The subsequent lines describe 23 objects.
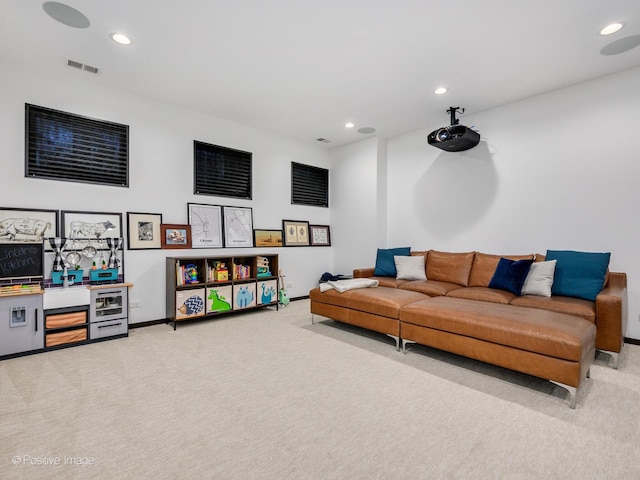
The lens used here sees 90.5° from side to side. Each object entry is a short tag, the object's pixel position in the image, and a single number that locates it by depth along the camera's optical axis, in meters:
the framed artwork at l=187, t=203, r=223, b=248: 4.63
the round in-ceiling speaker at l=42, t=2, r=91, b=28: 2.53
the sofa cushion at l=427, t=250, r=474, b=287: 4.31
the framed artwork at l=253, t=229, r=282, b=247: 5.33
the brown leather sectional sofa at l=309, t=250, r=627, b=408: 2.28
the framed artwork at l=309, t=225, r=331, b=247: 6.18
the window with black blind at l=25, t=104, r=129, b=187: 3.47
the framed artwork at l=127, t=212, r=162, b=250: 4.06
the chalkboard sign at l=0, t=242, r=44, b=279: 3.15
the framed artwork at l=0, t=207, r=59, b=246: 3.27
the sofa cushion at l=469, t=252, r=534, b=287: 4.05
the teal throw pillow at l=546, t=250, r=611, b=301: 3.19
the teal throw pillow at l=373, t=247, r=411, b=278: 4.91
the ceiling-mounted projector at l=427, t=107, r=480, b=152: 4.14
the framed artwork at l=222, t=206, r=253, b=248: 4.98
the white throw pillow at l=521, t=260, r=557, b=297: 3.40
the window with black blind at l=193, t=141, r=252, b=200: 4.73
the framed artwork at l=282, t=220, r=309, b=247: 5.75
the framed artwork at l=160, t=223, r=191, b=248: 4.34
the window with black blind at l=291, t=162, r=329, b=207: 5.96
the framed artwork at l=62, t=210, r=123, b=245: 3.63
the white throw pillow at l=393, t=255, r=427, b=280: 4.60
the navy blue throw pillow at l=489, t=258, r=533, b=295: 3.50
